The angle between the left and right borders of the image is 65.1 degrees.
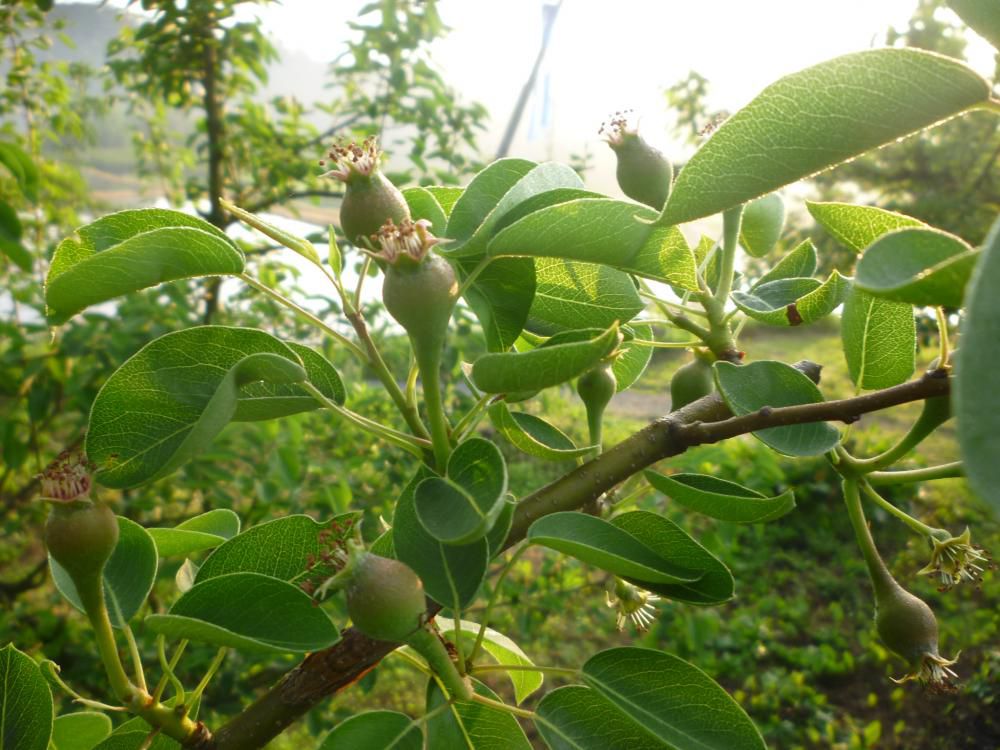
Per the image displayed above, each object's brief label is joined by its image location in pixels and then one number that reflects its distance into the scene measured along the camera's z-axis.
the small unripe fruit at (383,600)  0.16
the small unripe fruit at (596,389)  0.23
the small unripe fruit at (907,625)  0.21
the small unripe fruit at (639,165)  0.22
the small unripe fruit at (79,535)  0.18
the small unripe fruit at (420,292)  0.17
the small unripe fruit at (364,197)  0.18
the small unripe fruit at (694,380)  0.24
